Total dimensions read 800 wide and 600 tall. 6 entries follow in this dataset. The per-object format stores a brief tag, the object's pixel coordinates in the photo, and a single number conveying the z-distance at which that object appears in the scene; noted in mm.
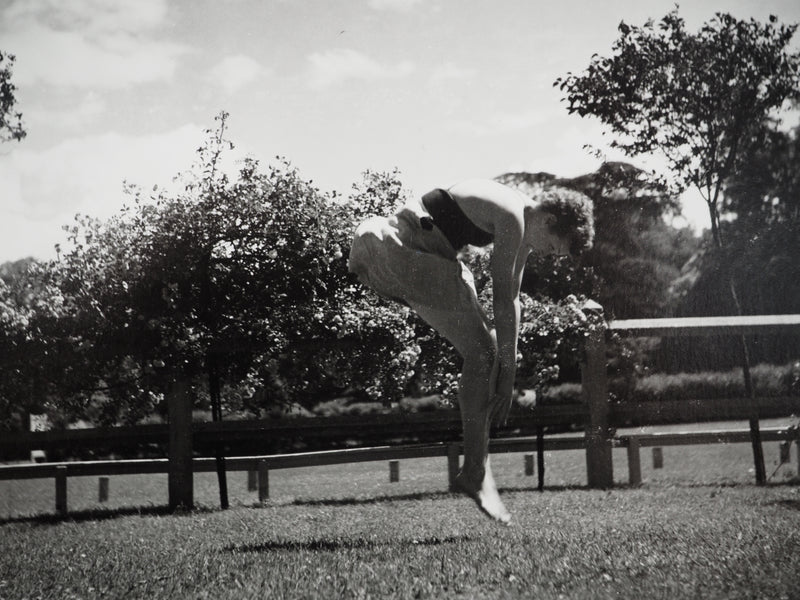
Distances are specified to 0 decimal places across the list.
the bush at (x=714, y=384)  6969
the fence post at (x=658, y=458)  9547
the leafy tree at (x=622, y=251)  7867
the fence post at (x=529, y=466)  9878
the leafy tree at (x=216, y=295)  6207
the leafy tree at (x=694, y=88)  5828
